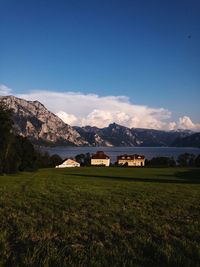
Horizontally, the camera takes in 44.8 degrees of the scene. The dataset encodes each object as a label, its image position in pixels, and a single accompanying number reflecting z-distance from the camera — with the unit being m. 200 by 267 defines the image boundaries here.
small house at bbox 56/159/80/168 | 110.57
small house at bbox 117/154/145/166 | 128.04
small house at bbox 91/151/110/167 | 126.54
